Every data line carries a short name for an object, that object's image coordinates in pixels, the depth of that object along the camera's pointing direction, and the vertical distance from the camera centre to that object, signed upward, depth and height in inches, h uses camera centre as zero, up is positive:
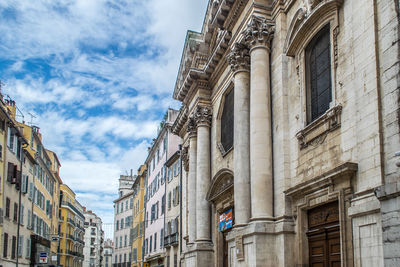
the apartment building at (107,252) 5266.7 -89.4
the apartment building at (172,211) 1418.6 +96.8
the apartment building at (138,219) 2206.1 +113.3
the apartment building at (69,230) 2797.7 +81.8
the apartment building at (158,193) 1728.6 +192.1
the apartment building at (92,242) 5019.7 +20.0
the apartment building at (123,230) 2753.4 +77.4
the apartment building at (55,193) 2210.3 +229.2
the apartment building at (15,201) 1295.5 +117.3
